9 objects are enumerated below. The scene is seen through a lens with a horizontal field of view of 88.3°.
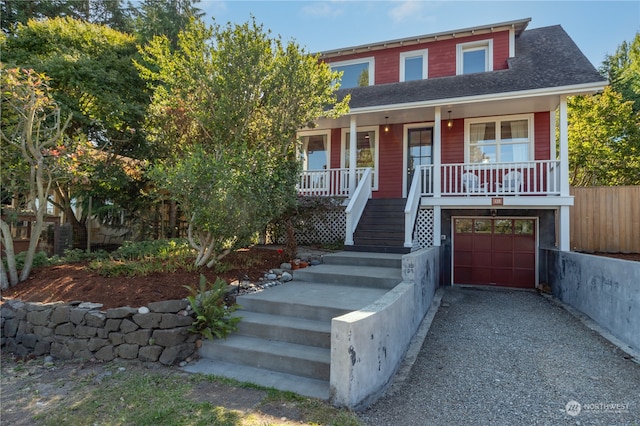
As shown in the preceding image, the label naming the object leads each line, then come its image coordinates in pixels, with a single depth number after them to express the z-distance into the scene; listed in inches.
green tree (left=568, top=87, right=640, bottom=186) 542.9
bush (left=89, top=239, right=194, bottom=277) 212.4
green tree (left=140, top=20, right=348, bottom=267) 200.5
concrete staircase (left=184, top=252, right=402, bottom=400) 138.4
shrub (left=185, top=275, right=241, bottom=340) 164.9
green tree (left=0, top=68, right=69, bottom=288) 202.1
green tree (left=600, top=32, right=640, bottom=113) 582.6
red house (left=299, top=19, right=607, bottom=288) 324.8
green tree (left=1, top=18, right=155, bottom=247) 379.9
